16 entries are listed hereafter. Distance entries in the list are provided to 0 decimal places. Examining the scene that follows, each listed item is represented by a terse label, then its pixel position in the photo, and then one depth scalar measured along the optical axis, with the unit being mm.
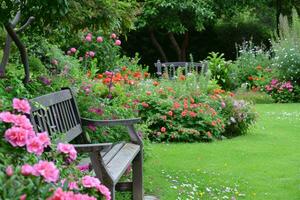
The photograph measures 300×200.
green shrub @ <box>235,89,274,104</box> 15940
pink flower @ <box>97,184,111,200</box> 2494
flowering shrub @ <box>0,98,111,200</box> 2080
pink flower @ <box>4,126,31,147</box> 2359
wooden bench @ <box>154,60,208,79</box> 12234
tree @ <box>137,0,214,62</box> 21859
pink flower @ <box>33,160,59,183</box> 2162
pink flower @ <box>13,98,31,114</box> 2686
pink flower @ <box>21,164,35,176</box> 2135
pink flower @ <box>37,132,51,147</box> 2428
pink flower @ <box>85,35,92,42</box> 12602
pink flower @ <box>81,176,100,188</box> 2455
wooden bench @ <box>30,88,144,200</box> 3607
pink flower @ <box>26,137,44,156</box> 2371
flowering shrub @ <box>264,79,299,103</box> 16453
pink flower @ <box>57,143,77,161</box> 2629
